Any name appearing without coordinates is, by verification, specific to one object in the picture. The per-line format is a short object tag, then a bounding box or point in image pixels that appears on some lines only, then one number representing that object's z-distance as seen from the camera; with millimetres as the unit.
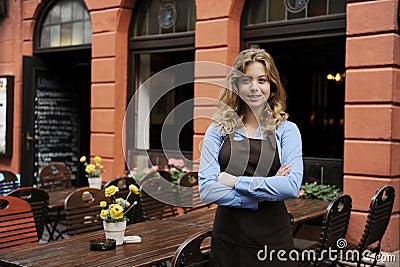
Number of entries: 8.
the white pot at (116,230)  3496
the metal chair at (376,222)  4566
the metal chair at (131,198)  5148
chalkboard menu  9461
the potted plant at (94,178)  6145
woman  2783
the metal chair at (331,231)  3930
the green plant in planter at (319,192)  6095
